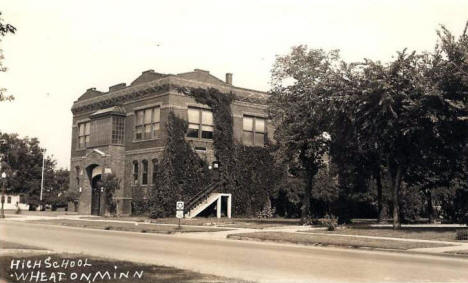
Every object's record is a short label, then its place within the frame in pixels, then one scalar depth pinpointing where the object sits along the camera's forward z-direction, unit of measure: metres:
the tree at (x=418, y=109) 27.00
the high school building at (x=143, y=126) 45.42
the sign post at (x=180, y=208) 29.28
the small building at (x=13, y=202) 78.58
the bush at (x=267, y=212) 48.00
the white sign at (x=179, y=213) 29.17
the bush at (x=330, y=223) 28.69
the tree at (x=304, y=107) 32.81
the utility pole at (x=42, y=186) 69.94
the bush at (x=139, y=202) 45.41
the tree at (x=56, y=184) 72.06
